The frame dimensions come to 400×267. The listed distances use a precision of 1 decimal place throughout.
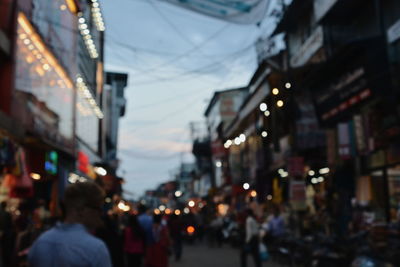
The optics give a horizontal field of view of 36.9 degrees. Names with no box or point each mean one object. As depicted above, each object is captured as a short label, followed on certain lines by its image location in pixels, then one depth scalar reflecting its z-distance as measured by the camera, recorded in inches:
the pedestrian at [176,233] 869.2
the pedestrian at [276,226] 817.5
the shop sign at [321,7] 870.4
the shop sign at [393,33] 671.8
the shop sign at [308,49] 937.5
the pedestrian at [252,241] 589.3
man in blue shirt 136.7
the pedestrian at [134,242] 457.4
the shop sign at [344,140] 773.3
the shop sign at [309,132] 940.0
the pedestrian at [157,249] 482.9
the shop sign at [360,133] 732.0
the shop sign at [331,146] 874.4
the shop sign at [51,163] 800.0
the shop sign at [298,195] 751.7
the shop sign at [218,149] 1661.4
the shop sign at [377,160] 741.3
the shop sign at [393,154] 676.1
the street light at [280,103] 842.2
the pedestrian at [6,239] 404.8
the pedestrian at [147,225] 479.8
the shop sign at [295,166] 728.3
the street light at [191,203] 2522.1
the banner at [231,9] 253.3
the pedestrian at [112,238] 307.7
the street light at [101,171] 1361.2
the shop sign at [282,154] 1131.3
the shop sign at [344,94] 702.5
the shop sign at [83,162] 1155.0
